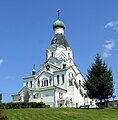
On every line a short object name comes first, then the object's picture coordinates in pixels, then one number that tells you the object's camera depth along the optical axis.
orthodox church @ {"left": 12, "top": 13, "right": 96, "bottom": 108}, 36.46
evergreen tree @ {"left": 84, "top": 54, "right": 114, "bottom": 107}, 26.94
